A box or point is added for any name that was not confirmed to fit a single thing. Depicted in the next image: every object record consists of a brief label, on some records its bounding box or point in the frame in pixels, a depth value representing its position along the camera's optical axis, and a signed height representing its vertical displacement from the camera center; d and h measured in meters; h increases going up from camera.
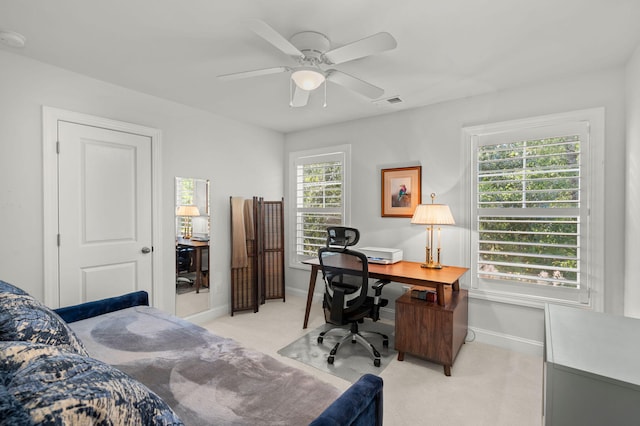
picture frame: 3.46 +0.23
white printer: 3.23 -0.50
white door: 2.56 -0.03
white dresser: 1.06 -0.61
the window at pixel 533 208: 2.62 +0.01
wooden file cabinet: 2.48 -1.02
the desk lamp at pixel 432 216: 2.93 -0.06
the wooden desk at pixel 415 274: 2.56 -0.59
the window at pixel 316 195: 4.10 +0.21
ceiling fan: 1.62 +0.93
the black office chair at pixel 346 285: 2.62 -0.68
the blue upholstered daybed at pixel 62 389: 0.53 -0.37
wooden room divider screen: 3.85 -0.57
